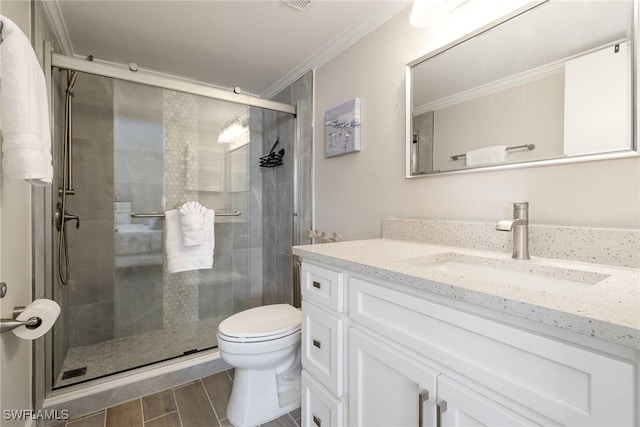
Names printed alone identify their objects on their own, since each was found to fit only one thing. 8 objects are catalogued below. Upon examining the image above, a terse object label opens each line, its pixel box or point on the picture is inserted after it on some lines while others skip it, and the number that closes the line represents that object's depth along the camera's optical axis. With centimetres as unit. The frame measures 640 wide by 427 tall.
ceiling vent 151
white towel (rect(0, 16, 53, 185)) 79
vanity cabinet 46
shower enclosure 189
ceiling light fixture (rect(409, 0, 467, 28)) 119
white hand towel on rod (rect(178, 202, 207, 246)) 194
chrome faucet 95
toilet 135
